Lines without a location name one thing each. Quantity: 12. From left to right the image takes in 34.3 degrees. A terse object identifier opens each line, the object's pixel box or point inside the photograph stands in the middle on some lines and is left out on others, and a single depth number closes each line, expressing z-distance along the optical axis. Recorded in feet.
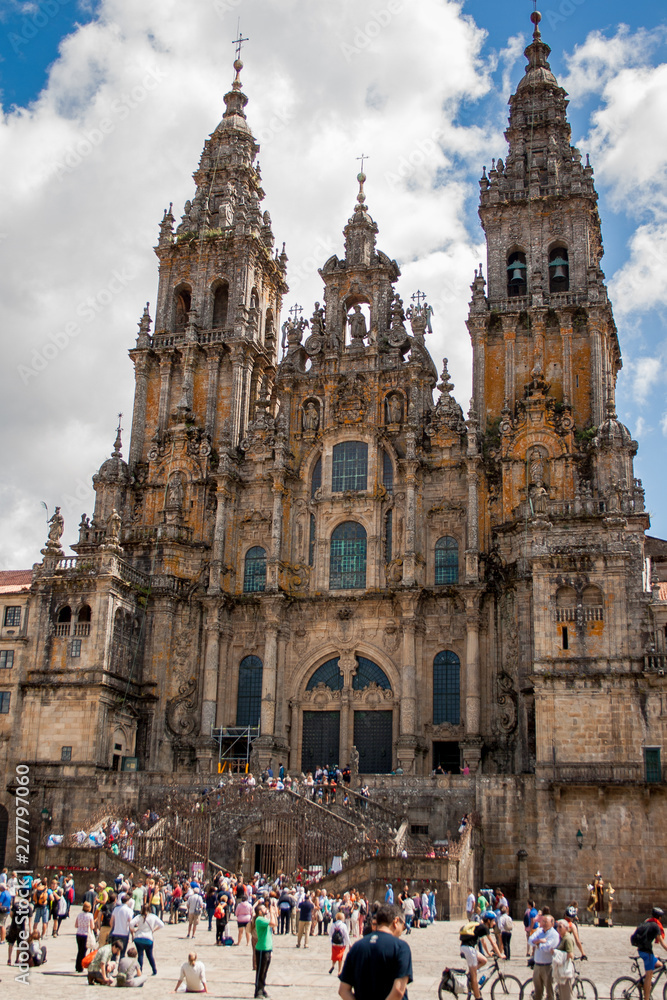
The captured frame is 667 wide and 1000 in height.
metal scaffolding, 146.72
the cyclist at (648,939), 52.37
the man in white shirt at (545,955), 50.47
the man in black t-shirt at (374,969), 29.25
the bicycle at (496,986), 53.26
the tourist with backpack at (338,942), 68.74
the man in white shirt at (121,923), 62.54
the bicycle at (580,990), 54.24
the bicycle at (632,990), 53.26
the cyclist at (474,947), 53.01
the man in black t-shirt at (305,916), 79.92
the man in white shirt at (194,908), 83.82
